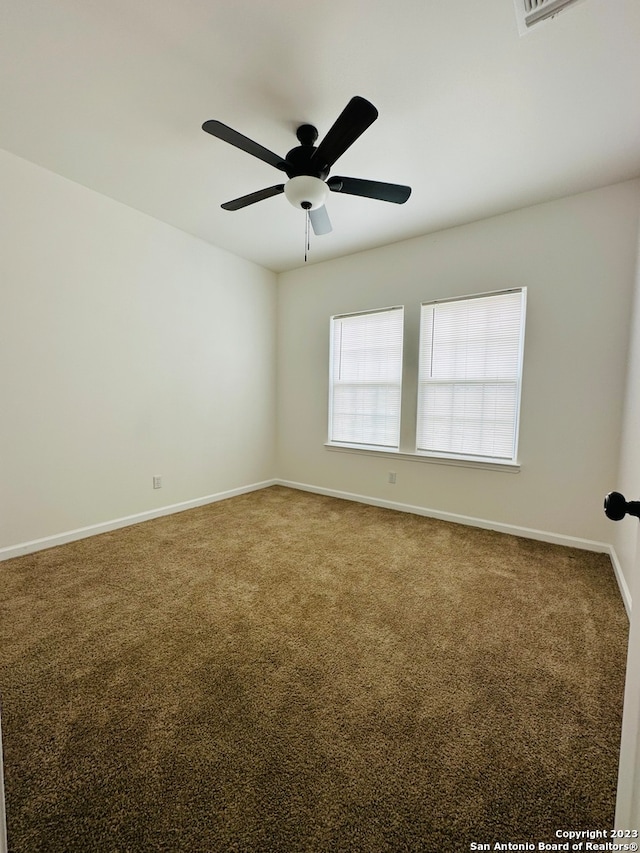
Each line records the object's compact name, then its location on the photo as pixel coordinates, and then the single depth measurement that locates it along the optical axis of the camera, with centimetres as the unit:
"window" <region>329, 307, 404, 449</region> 376
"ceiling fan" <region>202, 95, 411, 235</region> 170
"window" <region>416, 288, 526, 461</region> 309
